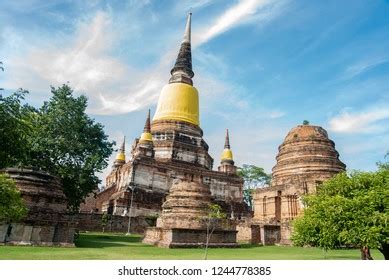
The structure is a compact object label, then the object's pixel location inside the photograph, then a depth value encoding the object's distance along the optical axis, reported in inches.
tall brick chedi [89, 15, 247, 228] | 1523.1
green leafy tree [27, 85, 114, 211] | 888.9
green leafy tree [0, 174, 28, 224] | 476.1
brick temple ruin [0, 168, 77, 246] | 682.8
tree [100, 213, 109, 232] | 1310.3
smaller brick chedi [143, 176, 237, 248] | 793.6
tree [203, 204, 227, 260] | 783.1
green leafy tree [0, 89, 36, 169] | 424.8
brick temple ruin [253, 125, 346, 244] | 1063.4
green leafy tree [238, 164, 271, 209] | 2329.0
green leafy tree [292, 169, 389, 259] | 382.9
